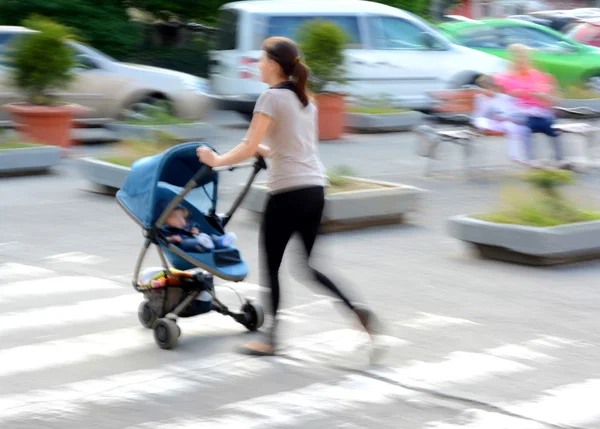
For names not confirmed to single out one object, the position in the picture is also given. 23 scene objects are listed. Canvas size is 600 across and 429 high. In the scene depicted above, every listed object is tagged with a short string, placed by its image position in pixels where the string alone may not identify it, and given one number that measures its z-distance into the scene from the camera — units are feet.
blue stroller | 21.89
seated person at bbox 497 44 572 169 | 44.14
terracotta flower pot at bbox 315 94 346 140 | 55.21
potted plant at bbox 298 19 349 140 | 55.31
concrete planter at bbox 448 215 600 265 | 29.48
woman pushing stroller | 20.31
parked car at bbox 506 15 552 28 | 99.64
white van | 58.80
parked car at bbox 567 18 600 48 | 82.58
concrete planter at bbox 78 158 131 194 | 38.86
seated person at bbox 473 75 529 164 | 44.65
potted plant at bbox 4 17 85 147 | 48.21
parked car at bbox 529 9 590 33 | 97.16
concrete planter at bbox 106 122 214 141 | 47.98
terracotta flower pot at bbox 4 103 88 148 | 48.03
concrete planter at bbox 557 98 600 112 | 64.49
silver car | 53.42
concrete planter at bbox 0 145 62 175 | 42.93
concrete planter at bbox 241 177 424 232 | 33.94
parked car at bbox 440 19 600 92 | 70.69
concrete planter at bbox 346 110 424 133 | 58.90
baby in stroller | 22.07
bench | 45.39
